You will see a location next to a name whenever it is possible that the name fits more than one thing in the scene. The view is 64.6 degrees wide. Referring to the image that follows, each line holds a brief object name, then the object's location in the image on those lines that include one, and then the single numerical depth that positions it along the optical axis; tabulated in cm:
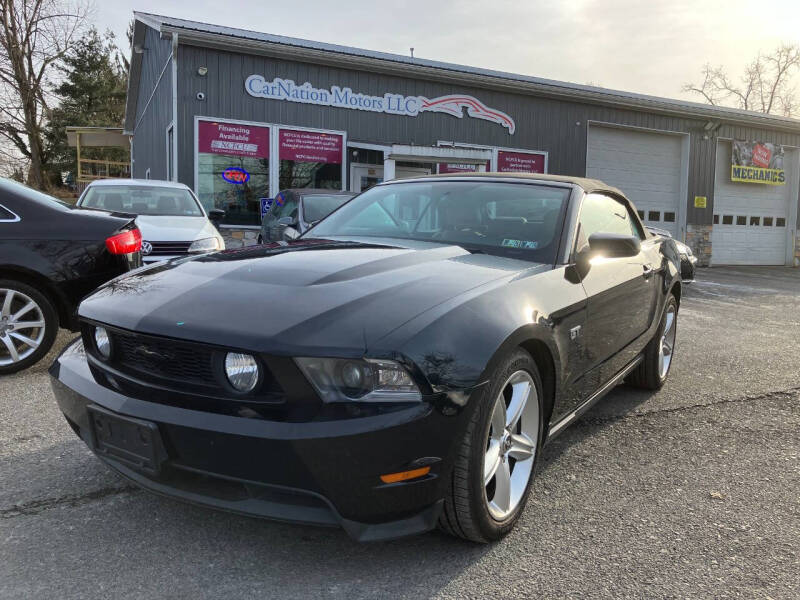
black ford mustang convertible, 188
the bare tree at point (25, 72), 2977
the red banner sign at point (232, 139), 1195
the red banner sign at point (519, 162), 1505
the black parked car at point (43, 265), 442
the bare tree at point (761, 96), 4706
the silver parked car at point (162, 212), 706
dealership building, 1202
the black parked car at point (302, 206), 895
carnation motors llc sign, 1239
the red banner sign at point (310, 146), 1273
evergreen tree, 3562
